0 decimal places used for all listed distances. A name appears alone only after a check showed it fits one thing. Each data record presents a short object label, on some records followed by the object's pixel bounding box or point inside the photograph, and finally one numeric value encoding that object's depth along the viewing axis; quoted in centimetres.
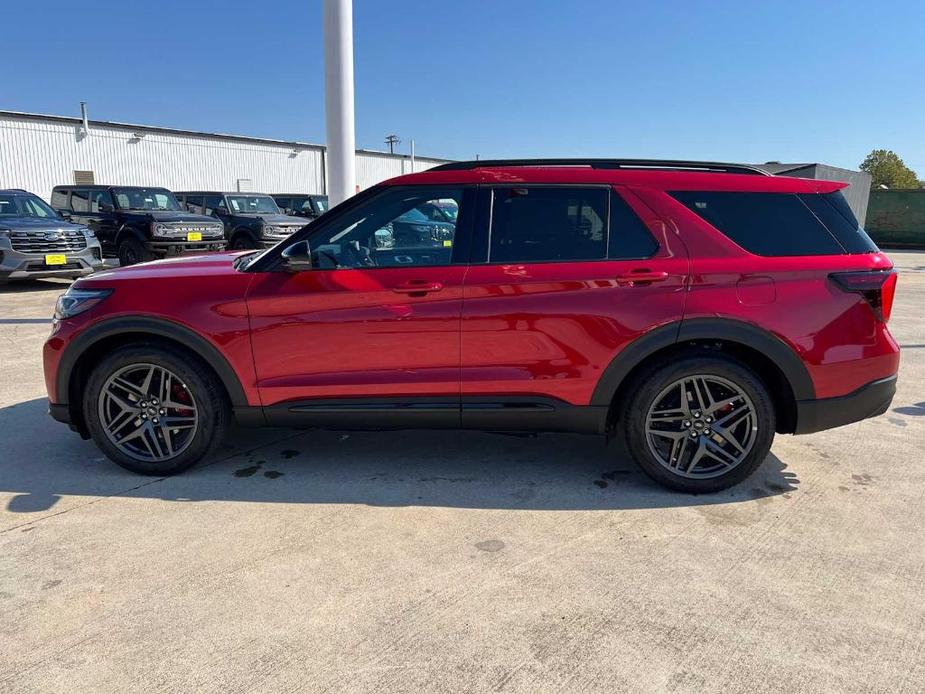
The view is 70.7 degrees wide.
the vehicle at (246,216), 1512
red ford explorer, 336
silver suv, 1029
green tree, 7581
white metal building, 2261
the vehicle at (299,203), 2002
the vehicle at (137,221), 1311
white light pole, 749
